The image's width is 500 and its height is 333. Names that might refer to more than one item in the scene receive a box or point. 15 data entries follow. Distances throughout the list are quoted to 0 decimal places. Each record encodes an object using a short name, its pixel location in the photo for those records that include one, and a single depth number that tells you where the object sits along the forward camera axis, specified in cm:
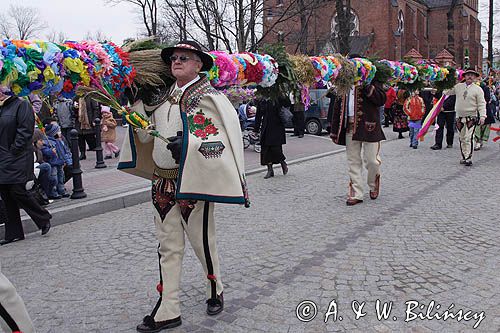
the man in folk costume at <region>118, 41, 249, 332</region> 326
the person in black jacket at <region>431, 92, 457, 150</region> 1335
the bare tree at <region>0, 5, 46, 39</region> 4056
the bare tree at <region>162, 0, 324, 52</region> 2064
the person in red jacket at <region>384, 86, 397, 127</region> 1412
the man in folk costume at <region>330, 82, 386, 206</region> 707
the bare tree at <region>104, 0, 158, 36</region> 3103
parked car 1923
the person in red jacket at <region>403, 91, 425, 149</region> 1350
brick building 2809
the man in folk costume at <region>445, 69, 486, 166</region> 1010
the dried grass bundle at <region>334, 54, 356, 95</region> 654
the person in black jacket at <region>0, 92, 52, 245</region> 553
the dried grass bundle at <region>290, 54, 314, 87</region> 560
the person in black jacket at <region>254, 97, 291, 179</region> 967
